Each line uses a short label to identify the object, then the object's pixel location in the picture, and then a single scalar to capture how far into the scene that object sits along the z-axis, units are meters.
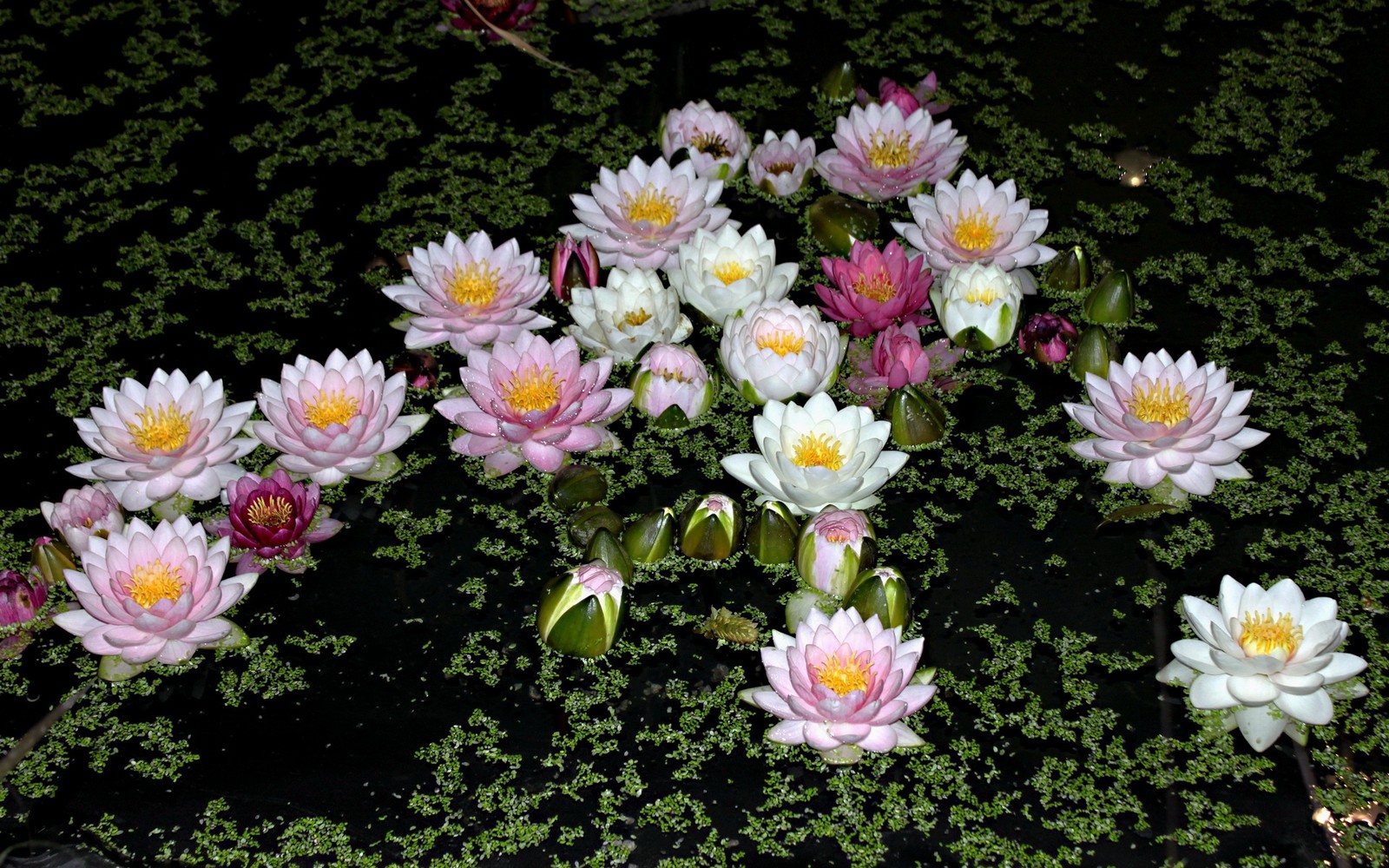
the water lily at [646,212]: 1.94
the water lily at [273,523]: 1.58
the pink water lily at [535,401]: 1.64
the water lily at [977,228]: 1.90
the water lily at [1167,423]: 1.60
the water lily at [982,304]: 1.83
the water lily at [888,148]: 2.08
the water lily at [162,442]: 1.60
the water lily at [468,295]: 1.82
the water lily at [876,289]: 1.81
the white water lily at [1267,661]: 1.36
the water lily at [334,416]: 1.62
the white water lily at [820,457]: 1.54
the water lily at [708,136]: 2.18
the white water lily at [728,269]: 1.85
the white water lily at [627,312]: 1.81
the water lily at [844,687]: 1.33
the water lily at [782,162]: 2.16
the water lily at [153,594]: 1.43
